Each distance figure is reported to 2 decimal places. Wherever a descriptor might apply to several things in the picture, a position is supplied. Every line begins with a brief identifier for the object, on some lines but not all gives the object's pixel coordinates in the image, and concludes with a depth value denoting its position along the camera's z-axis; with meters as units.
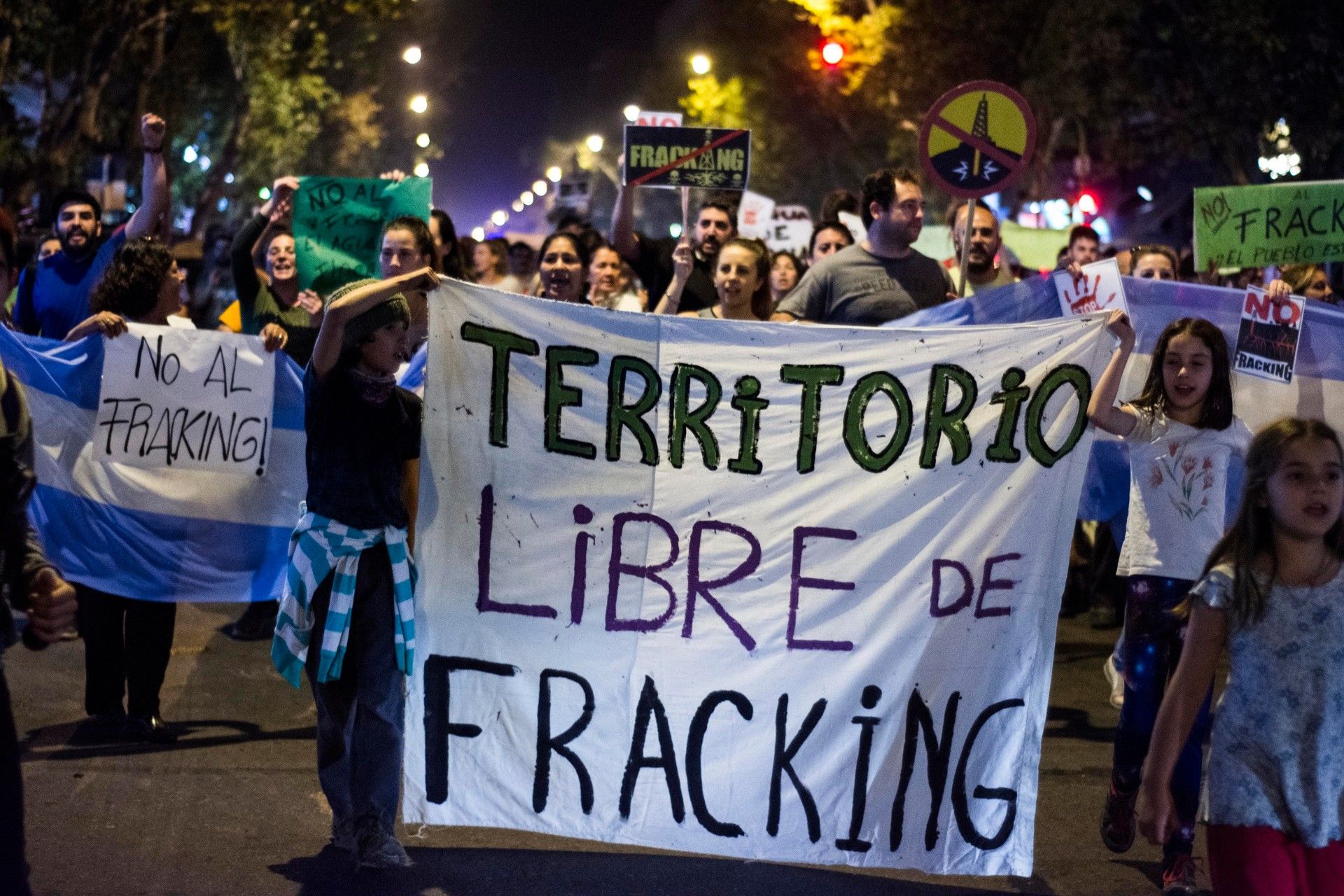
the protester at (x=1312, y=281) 8.21
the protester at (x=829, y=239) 9.13
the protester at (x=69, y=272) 7.73
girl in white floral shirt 5.34
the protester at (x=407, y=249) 5.87
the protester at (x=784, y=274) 10.06
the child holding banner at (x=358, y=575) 5.02
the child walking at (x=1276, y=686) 3.62
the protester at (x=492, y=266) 12.19
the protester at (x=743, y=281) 7.10
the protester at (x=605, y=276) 8.63
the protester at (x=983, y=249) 8.94
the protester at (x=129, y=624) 6.52
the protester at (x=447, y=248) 7.24
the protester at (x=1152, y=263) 8.25
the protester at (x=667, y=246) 8.59
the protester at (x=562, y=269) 7.29
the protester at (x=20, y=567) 3.52
